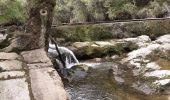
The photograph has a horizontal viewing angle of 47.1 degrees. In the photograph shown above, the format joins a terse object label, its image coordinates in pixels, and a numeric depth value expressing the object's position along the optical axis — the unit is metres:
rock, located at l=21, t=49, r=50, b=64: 3.23
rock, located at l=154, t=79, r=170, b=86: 4.85
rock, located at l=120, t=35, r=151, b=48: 7.49
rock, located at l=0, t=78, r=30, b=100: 2.30
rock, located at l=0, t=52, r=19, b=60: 3.34
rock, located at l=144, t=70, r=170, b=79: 5.20
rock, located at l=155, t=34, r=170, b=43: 7.63
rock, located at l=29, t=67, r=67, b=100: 2.31
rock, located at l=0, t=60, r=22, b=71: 2.97
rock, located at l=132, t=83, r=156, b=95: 4.87
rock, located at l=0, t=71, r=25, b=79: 2.75
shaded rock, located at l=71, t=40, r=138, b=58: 7.22
